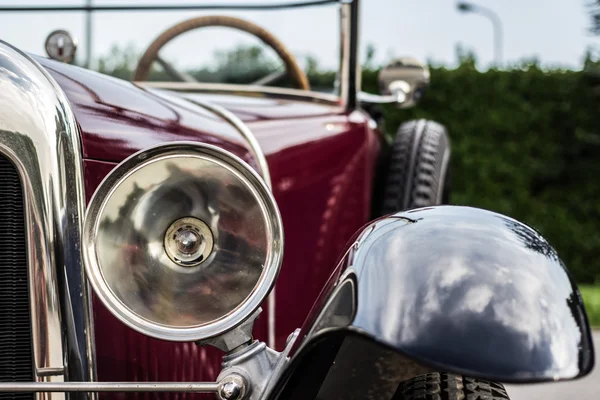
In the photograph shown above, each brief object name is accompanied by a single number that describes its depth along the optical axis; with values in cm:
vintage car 112
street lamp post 1745
